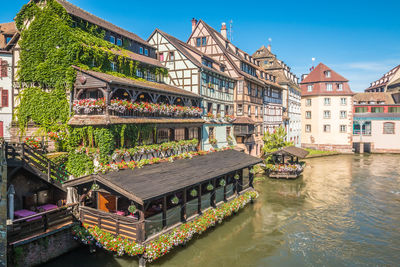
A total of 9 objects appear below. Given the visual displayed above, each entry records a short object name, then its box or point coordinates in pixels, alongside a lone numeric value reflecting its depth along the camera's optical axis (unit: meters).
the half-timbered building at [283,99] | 44.41
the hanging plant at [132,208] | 12.67
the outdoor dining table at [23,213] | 13.46
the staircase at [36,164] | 14.46
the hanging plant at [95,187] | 13.62
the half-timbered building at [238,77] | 33.78
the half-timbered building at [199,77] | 27.03
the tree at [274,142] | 34.59
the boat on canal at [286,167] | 30.95
